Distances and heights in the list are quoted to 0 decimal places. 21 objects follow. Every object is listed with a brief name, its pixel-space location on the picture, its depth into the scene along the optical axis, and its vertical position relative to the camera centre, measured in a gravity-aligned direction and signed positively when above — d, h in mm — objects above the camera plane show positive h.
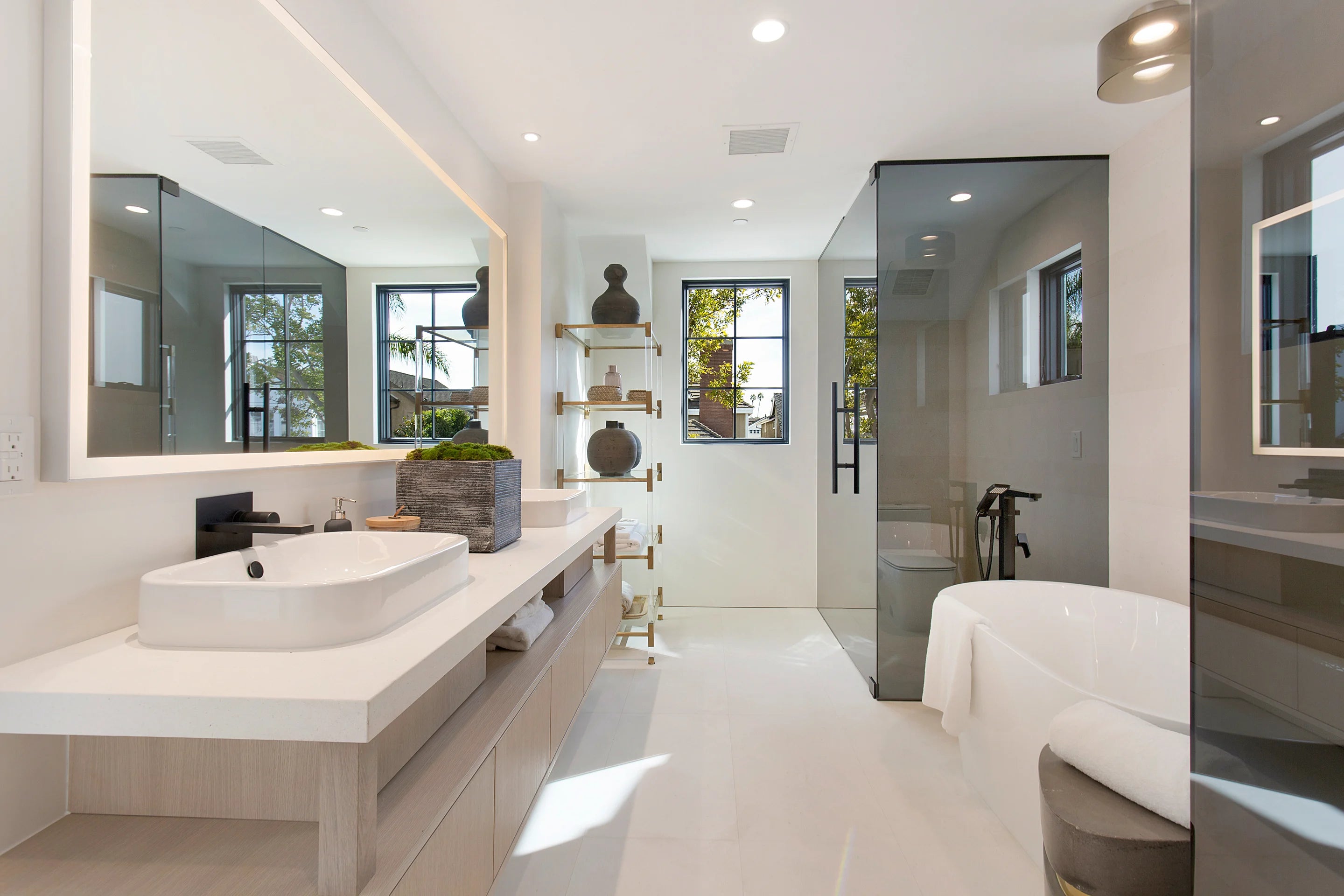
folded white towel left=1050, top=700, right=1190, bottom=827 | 1171 -628
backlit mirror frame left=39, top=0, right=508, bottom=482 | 931 +314
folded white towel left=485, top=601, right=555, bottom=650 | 1592 -484
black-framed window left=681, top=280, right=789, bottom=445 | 4344 +642
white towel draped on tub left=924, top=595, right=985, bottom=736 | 2004 -716
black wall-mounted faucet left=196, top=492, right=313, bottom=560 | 1247 -157
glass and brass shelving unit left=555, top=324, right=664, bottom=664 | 3318 +162
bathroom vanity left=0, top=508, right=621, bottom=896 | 742 -485
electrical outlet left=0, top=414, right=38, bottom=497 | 864 -6
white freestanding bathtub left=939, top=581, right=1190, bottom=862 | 1731 -714
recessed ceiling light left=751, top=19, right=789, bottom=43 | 1810 +1242
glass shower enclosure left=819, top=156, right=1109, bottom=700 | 2643 +323
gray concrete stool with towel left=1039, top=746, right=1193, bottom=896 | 1120 -740
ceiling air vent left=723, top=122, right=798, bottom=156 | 2432 +1255
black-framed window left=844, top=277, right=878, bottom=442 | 2949 +524
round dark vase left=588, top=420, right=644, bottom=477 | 3348 -6
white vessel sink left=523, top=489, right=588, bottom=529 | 2197 -218
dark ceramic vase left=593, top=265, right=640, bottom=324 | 3402 +802
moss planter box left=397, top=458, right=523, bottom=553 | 1740 -139
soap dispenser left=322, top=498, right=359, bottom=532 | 1535 -188
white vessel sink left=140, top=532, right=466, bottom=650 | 894 -236
